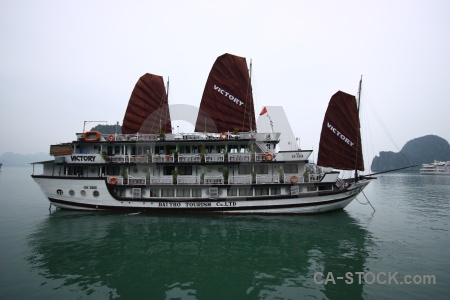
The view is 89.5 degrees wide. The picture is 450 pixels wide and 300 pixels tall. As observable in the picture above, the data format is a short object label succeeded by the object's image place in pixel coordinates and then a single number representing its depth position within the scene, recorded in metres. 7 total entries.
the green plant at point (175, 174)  19.89
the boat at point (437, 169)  113.02
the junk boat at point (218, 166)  19.58
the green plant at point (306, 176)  19.39
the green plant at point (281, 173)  19.56
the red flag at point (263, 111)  22.80
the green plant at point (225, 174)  19.70
